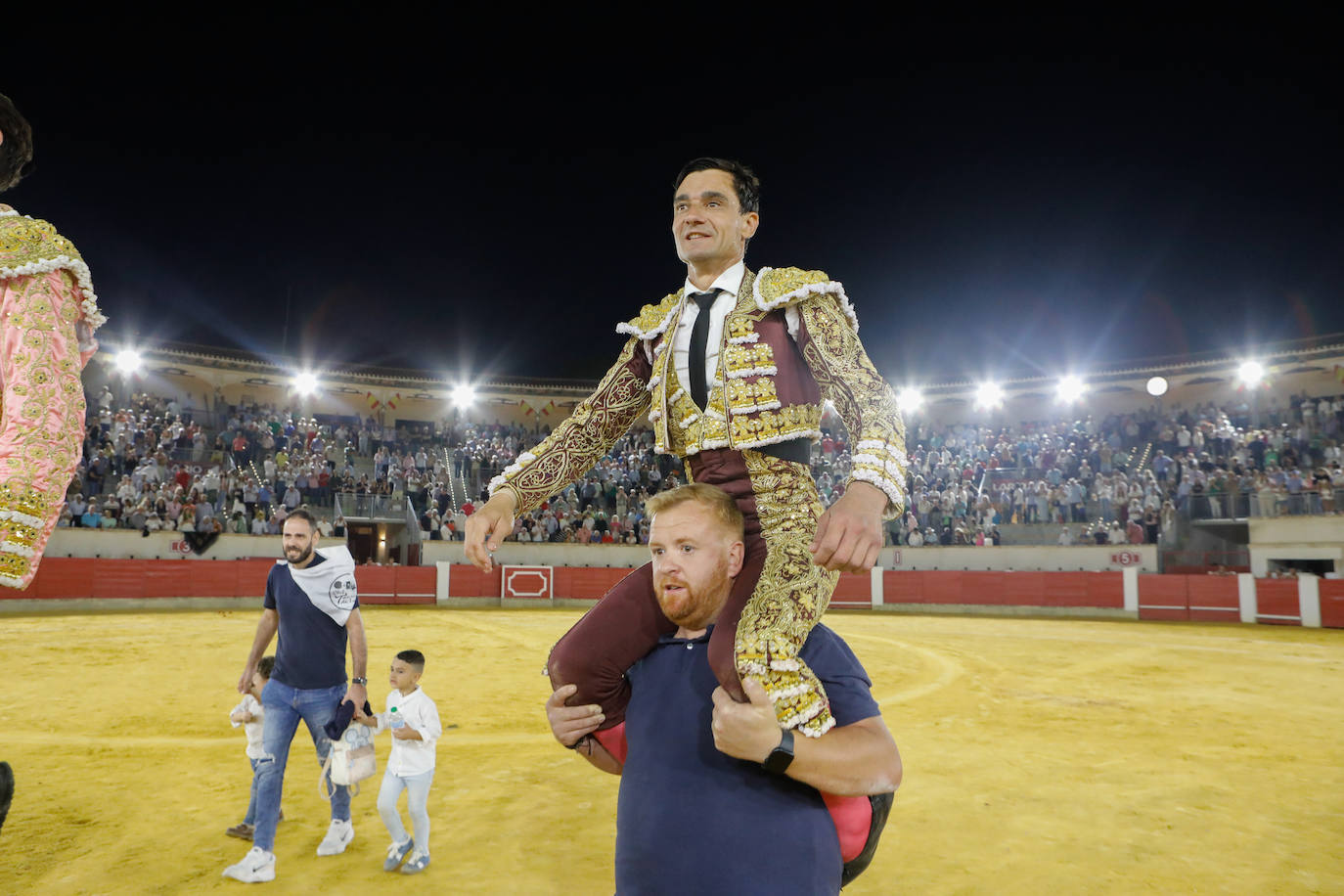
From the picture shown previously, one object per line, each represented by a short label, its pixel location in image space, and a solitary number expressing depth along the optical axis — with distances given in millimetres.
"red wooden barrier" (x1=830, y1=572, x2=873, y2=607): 20656
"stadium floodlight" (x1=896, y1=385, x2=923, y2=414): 28844
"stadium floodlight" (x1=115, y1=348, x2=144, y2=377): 23656
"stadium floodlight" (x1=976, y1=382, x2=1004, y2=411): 28062
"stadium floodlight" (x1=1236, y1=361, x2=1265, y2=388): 24250
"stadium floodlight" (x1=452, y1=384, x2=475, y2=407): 30031
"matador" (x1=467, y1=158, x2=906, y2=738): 1709
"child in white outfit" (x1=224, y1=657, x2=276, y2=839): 4523
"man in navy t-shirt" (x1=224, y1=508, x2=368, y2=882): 4426
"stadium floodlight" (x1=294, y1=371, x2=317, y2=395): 27422
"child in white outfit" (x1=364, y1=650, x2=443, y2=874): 4203
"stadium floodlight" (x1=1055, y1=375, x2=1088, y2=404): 26984
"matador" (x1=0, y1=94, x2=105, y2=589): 1531
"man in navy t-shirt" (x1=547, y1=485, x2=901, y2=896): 1642
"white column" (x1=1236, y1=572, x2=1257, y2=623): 17438
